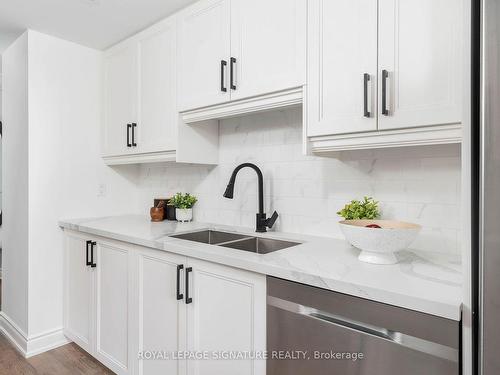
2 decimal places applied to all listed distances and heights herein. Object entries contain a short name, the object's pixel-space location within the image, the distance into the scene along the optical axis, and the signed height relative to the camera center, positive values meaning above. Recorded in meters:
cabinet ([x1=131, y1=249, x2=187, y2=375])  1.61 -0.64
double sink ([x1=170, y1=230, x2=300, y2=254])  1.84 -0.31
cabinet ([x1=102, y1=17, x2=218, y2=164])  2.17 +0.57
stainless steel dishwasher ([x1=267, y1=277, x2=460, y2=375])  0.89 -0.45
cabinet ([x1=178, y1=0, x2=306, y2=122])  1.57 +0.69
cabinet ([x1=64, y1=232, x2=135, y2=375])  1.95 -0.72
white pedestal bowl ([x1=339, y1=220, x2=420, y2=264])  1.15 -0.18
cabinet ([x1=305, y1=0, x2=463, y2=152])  1.17 +0.44
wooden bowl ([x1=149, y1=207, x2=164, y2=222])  2.48 -0.20
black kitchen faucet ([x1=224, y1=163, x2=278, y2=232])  1.96 -0.14
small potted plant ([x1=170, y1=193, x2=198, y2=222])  2.42 -0.13
